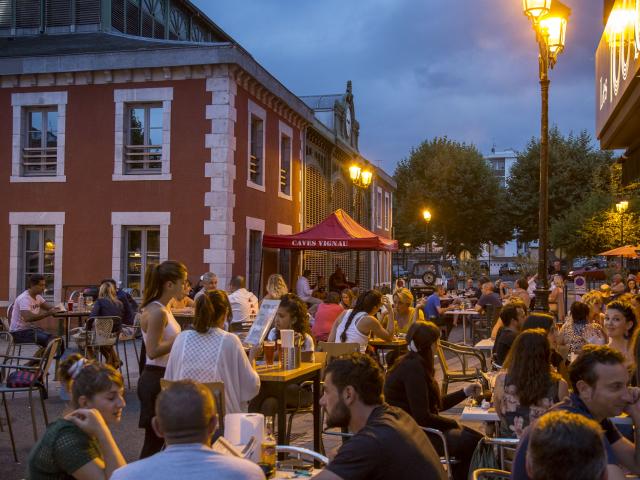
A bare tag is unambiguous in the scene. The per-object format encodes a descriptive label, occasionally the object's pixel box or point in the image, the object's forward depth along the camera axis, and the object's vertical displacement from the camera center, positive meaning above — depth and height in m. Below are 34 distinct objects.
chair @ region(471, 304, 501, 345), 14.86 -1.11
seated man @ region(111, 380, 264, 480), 2.64 -0.68
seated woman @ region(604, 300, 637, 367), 7.20 -0.54
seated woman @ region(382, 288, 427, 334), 10.98 -0.70
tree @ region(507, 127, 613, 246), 46.03 +5.75
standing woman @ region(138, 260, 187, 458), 5.44 -0.51
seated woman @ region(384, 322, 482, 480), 5.33 -0.93
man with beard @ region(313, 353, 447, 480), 3.04 -0.72
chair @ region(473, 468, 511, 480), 3.69 -1.06
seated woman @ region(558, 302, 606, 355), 8.44 -0.74
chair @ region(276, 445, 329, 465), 3.81 -1.02
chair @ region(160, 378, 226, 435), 4.89 -0.89
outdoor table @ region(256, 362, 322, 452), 5.89 -0.98
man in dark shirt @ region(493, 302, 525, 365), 7.66 -0.67
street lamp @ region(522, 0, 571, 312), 9.95 +2.65
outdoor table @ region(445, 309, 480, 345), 16.77 -1.04
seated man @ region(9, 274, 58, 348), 10.80 -0.80
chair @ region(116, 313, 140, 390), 11.69 -1.12
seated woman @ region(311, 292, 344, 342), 10.48 -0.77
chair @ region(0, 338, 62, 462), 6.73 -1.14
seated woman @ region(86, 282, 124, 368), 11.09 -0.75
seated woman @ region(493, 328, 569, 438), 4.75 -0.75
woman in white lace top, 5.05 -0.66
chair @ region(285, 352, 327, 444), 6.93 -1.34
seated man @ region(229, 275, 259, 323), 12.62 -0.73
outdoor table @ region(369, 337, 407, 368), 9.36 -1.01
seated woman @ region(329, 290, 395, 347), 8.67 -0.68
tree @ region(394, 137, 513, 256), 47.59 +4.27
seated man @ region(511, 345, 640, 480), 3.49 -0.61
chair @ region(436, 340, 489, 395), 8.79 -1.28
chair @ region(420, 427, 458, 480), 5.07 -1.30
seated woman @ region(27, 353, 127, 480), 3.22 -0.78
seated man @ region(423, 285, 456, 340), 15.82 -0.97
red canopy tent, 17.61 +0.64
